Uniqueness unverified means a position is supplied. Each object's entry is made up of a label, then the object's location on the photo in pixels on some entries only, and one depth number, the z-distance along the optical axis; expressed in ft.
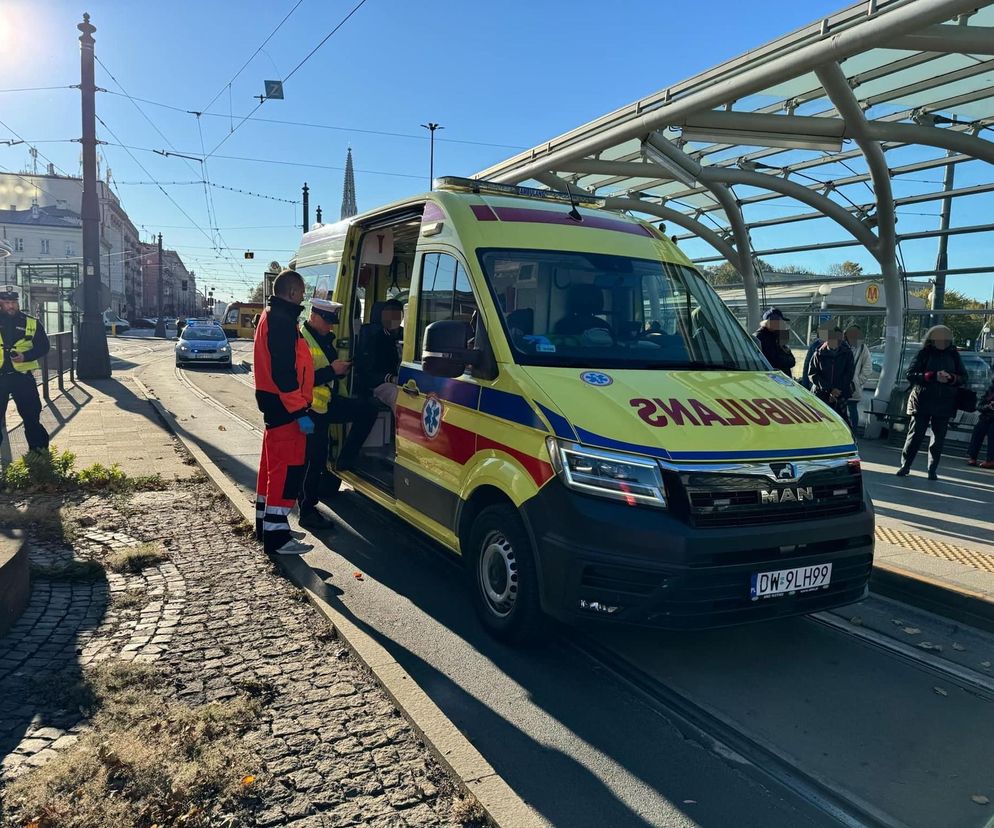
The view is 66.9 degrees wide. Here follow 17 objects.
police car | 79.20
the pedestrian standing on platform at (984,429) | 32.35
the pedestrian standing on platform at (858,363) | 33.94
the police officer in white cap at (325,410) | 20.25
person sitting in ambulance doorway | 21.97
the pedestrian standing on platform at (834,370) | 30.32
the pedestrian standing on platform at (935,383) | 27.63
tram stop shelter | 24.88
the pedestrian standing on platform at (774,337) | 27.22
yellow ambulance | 11.82
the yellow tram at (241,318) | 166.61
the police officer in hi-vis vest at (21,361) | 26.40
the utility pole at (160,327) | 189.31
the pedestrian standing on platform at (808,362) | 32.05
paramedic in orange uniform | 17.65
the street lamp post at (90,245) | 56.90
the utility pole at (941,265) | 37.60
